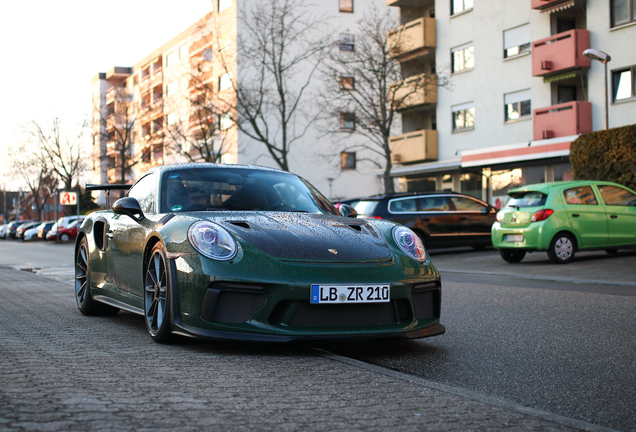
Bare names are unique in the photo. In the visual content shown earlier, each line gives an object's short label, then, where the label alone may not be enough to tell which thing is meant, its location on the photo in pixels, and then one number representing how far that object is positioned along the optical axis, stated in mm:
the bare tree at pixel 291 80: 49156
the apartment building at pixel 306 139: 50875
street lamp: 20781
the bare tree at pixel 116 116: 62666
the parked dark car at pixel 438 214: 19219
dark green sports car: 4789
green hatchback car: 14898
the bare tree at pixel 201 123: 38938
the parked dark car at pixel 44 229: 53750
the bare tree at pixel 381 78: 31391
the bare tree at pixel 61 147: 72875
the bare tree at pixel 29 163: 73688
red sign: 42719
